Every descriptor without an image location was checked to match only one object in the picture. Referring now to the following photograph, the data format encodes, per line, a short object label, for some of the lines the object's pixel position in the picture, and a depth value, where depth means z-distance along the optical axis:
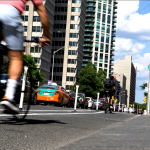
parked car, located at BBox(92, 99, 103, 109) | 34.72
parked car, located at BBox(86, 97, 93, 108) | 34.26
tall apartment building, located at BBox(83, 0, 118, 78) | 135.25
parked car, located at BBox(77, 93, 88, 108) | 29.90
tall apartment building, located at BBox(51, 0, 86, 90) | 107.31
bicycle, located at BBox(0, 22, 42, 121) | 4.95
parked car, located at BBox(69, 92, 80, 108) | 26.85
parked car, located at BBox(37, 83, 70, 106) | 21.34
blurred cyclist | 4.10
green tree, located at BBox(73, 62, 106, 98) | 85.19
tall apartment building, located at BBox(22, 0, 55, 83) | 87.50
